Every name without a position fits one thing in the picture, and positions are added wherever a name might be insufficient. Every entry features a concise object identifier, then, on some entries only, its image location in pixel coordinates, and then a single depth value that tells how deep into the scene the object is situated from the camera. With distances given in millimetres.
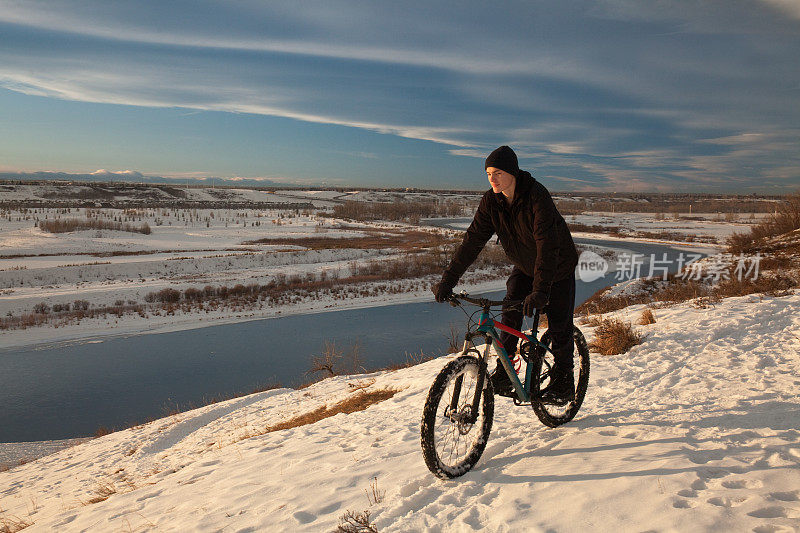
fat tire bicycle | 3088
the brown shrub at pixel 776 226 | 22956
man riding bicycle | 3230
